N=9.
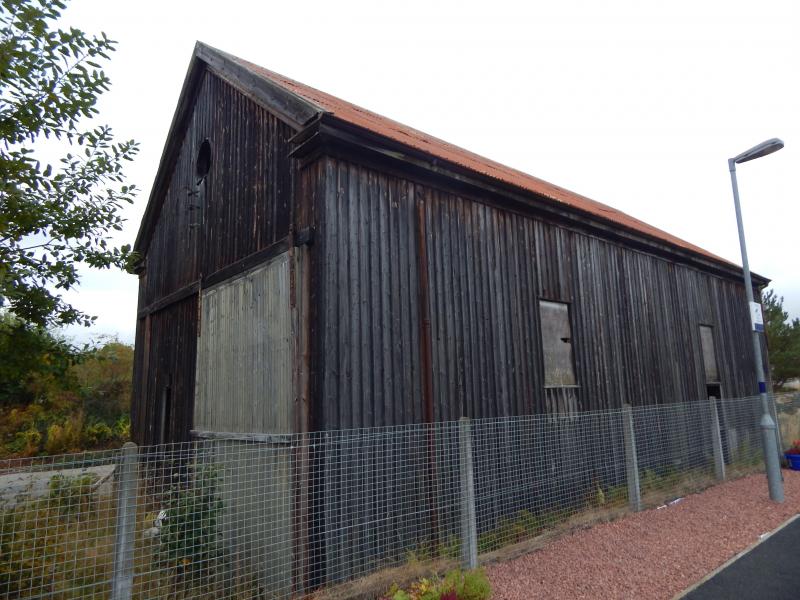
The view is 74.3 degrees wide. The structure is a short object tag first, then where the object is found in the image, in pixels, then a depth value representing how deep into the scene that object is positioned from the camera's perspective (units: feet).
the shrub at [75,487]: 12.14
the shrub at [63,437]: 63.52
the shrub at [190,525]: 16.26
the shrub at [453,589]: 15.49
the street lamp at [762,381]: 29.71
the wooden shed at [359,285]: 21.21
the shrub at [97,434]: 67.77
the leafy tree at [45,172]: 13.96
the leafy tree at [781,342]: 86.84
